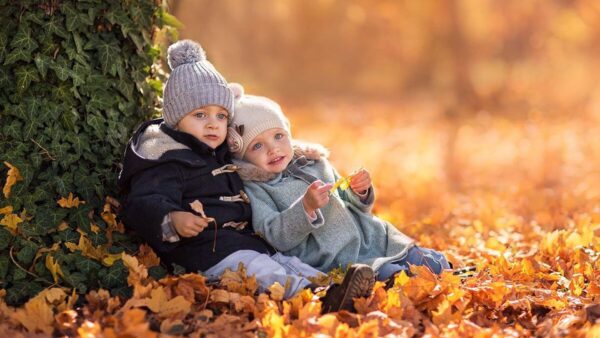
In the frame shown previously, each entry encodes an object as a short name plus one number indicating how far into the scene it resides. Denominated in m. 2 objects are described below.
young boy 7.39
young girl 8.05
